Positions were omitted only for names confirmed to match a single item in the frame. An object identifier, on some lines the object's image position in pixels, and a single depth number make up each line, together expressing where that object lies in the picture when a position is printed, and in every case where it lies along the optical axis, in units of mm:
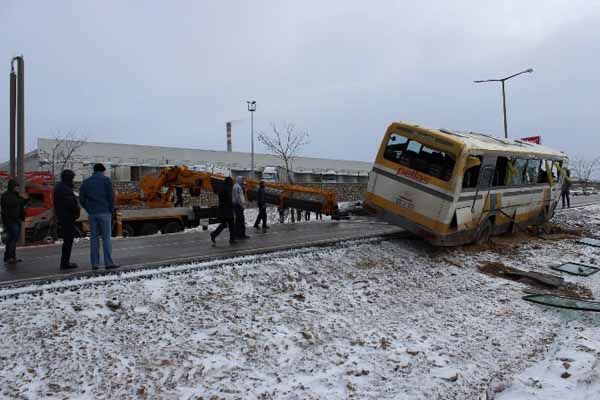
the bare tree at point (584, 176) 59491
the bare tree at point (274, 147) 44222
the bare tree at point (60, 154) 40134
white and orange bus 12031
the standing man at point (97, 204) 7934
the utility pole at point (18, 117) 13992
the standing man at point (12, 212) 9320
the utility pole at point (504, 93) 29094
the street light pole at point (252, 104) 41644
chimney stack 72500
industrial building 43969
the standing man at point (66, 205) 8094
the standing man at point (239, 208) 12758
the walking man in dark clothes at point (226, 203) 11766
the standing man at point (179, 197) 20109
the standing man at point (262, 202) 16984
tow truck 18266
